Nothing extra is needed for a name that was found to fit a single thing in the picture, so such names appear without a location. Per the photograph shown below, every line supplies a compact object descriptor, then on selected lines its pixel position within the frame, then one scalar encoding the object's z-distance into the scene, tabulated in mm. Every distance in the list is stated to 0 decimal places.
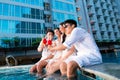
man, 1189
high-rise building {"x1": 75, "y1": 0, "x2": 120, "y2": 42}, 17493
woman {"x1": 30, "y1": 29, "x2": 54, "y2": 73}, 2122
